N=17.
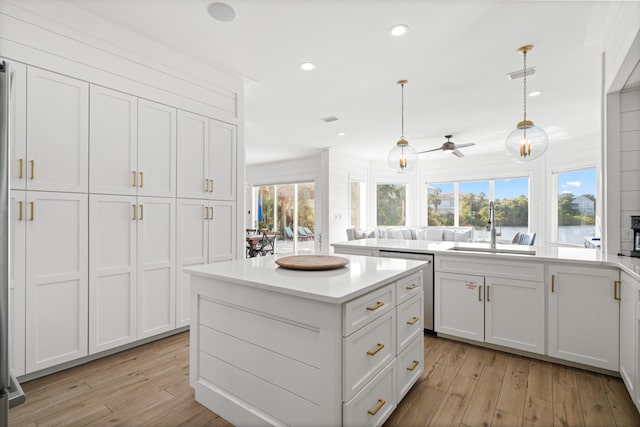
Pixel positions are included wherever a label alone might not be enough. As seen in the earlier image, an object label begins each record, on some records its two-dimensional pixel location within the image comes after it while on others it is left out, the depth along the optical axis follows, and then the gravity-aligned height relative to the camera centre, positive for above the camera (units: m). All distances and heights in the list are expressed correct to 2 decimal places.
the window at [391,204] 8.62 +0.32
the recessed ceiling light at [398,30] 2.50 +1.52
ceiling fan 5.59 +1.25
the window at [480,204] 7.26 +0.29
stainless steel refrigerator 0.95 -0.15
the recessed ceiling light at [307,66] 3.16 +1.54
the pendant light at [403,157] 3.70 +0.70
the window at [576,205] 5.93 +0.21
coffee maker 2.30 -0.14
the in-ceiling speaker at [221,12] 2.28 +1.53
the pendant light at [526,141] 2.80 +0.68
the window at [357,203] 8.12 +0.34
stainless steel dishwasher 2.93 -0.66
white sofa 7.00 -0.42
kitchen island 1.30 -0.61
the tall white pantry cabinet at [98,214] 2.08 +0.01
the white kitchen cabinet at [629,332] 1.77 -0.71
